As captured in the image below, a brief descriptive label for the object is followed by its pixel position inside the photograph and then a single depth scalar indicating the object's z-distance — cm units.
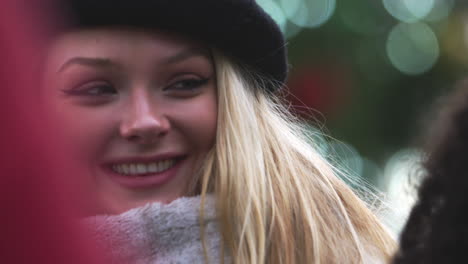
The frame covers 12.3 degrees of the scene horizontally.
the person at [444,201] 117
